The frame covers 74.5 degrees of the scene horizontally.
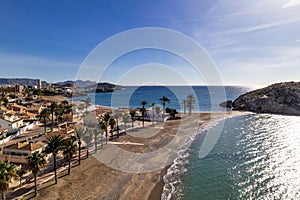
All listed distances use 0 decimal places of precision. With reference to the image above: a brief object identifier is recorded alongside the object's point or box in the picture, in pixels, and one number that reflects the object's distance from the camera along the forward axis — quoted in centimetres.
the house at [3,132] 4559
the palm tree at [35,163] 2417
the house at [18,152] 3325
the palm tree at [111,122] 4744
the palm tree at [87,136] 3862
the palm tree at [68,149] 2947
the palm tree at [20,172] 2747
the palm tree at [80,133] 3809
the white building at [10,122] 5206
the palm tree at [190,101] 9069
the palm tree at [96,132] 4044
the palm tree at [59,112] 6217
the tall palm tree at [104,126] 4158
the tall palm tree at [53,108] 5883
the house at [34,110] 7321
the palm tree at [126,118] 5824
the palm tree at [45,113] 5530
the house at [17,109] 7271
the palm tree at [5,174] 2092
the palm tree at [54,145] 2710
